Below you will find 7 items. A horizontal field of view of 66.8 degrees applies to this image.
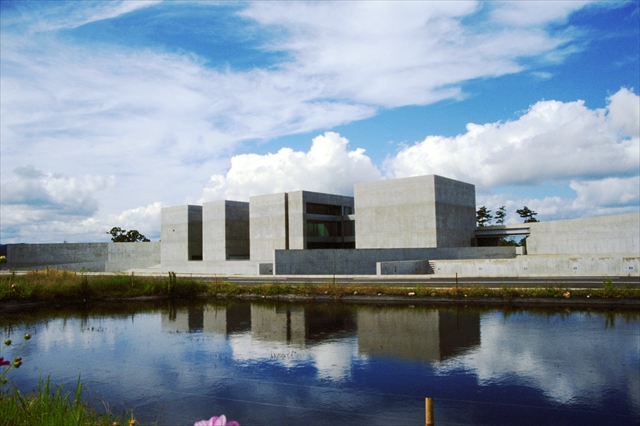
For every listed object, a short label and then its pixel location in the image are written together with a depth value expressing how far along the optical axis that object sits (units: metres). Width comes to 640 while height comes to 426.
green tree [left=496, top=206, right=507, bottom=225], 93.86
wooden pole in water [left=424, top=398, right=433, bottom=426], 5.07
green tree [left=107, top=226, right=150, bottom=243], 101.81
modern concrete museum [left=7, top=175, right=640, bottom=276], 40.38
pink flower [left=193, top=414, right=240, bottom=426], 2.54
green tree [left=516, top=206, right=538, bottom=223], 91.71
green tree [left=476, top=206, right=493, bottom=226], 94.12
